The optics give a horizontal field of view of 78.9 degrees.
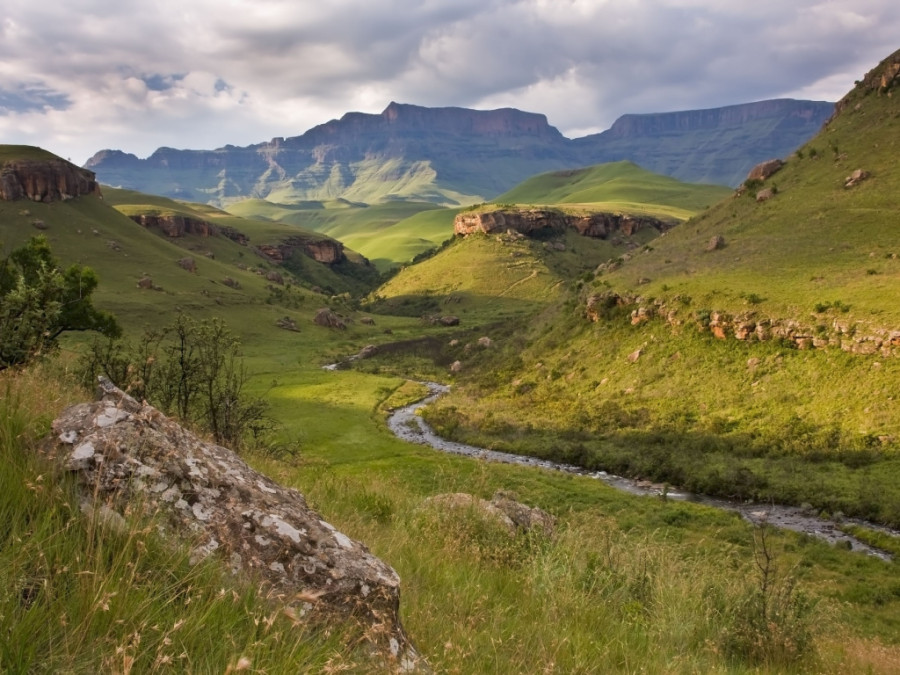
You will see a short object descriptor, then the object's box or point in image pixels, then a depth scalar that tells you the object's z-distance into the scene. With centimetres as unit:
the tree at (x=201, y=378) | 2050
